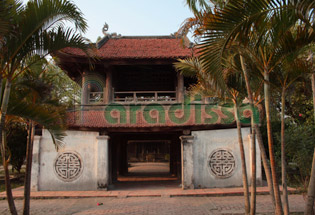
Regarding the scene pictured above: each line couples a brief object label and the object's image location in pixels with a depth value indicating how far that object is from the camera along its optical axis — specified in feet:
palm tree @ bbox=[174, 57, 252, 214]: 18.65
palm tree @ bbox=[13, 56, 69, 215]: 18.18
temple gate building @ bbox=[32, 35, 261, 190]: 31.24
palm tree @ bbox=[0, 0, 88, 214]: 14.21
